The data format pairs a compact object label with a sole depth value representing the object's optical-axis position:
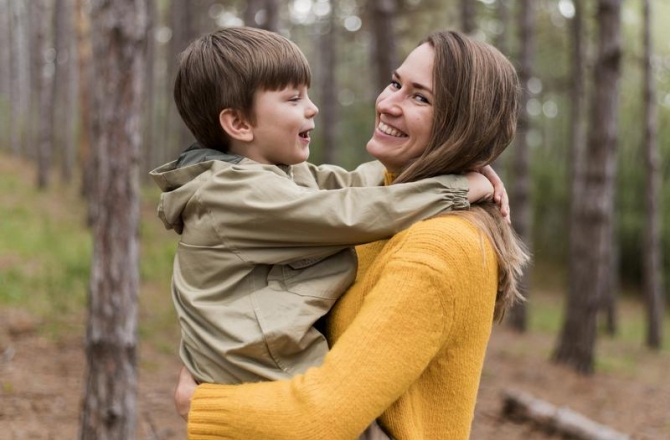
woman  1.56
